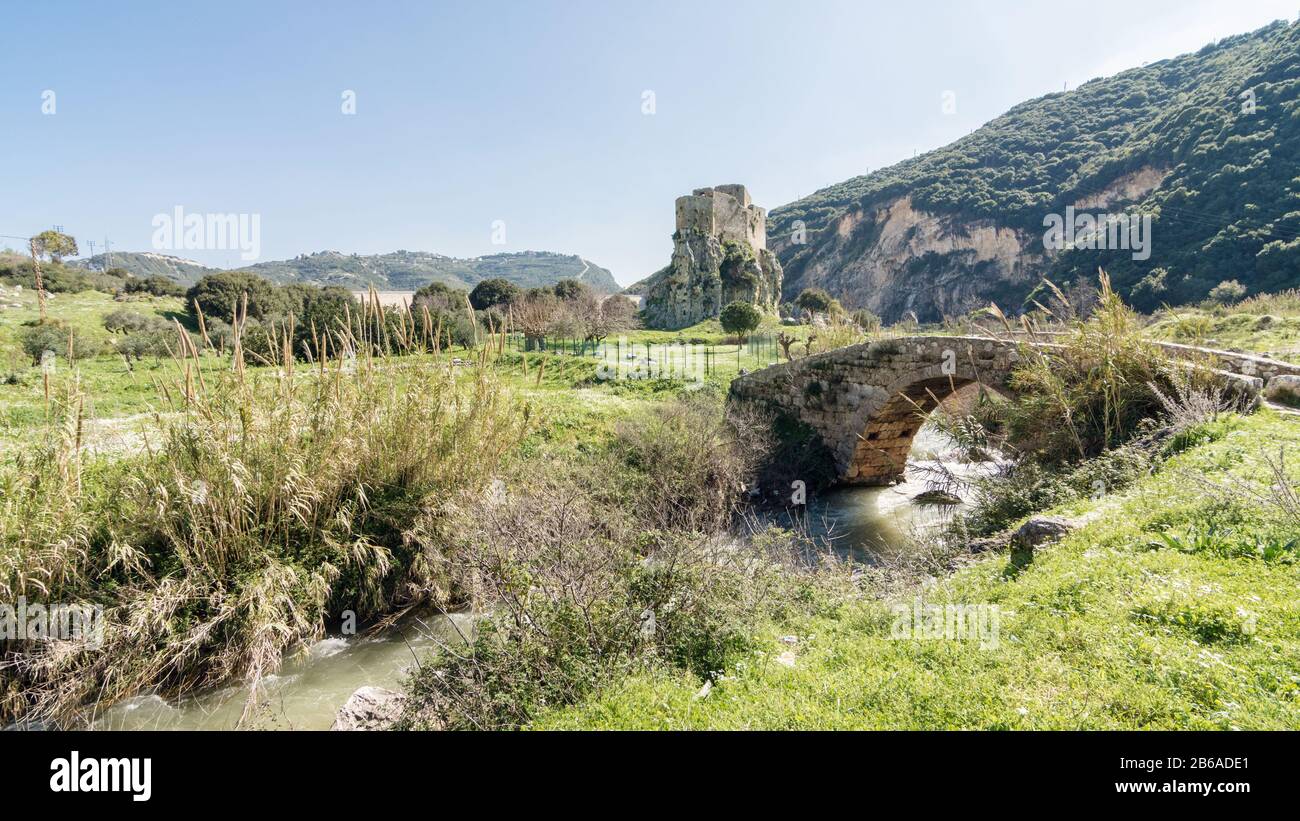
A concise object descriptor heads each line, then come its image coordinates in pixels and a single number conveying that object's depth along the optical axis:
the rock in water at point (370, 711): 4.36
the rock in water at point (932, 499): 11.66
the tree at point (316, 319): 19.76
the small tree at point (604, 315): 28.17
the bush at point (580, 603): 4.04
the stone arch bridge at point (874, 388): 11.32
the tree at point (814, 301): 48.47
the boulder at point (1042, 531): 4.96
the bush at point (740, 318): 29.70
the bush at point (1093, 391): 7.29
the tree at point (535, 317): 26.31
